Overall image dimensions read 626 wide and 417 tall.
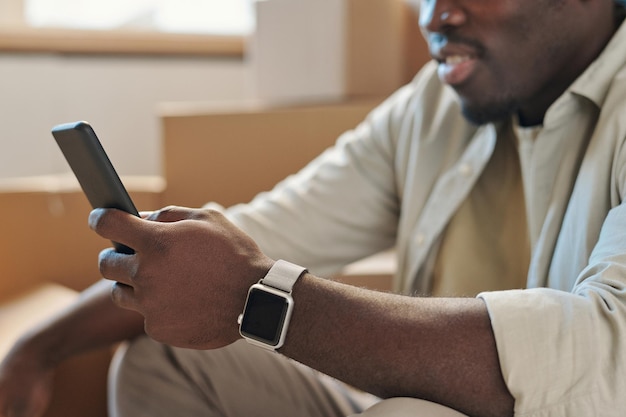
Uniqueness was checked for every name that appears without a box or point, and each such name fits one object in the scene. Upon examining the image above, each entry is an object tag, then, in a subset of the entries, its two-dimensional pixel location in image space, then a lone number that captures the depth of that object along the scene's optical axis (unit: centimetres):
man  68
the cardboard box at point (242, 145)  153
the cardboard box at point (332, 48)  161
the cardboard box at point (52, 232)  142
